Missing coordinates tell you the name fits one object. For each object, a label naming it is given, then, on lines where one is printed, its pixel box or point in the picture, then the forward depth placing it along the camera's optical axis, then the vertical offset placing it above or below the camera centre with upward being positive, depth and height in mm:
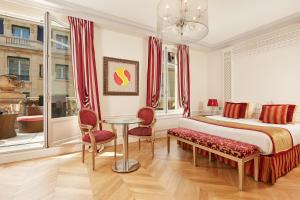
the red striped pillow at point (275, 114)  3330 -297
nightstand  5629 -460
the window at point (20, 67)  6828 +1353
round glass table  2709 -1023
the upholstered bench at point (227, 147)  2215 -698
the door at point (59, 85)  3340 +302
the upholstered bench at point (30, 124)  4750 -687
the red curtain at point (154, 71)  4527 +768
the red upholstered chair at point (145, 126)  3303 -554
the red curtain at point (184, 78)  5215 +663
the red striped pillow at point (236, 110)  4180 -267
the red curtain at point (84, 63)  3562 +787
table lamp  5184 -108
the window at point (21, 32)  5941 +2433
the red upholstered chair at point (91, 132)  2777 -590
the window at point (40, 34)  3532 +1434
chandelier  2531 +1270
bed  2330 -702
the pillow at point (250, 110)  4227 -269
